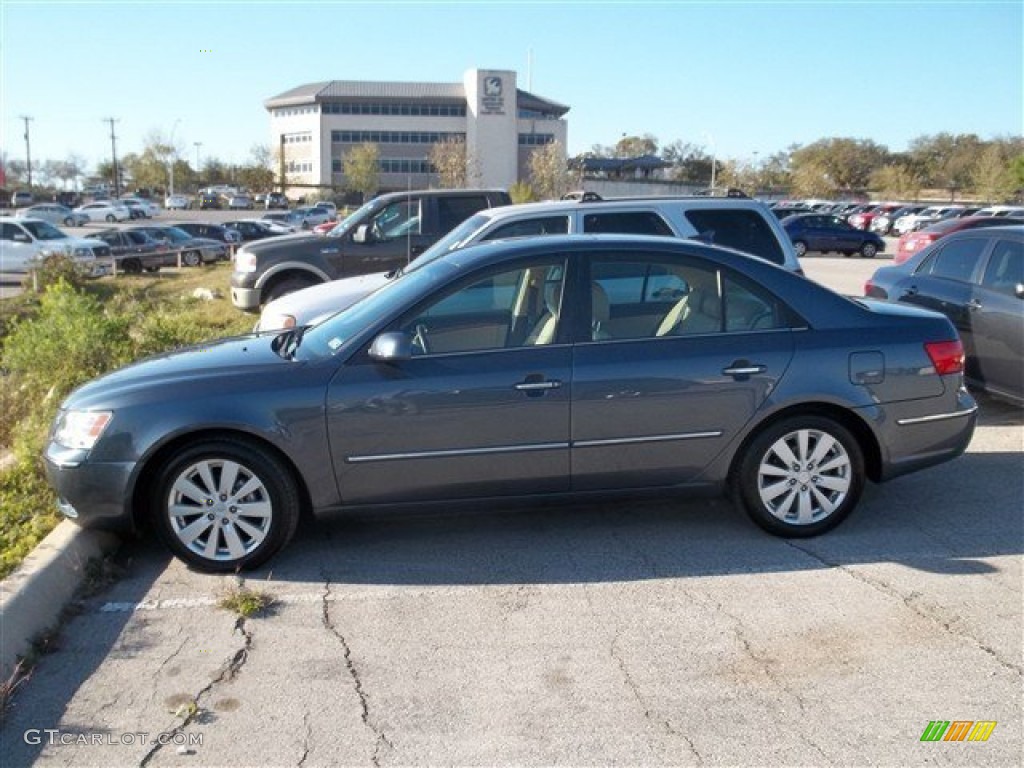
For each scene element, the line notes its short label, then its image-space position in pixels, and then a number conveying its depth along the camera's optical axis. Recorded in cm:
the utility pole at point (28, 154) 10903
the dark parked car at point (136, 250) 2964
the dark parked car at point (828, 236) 3334
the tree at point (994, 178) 7488
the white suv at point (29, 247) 2681
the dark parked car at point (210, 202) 9944
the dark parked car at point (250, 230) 3925
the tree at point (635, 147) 13362
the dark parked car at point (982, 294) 755
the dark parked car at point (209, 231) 3603
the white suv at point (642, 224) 809
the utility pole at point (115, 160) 11379
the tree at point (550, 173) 5278
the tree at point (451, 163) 5806
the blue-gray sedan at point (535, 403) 466
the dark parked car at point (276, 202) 9006
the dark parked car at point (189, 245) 3234
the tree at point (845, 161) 10625
